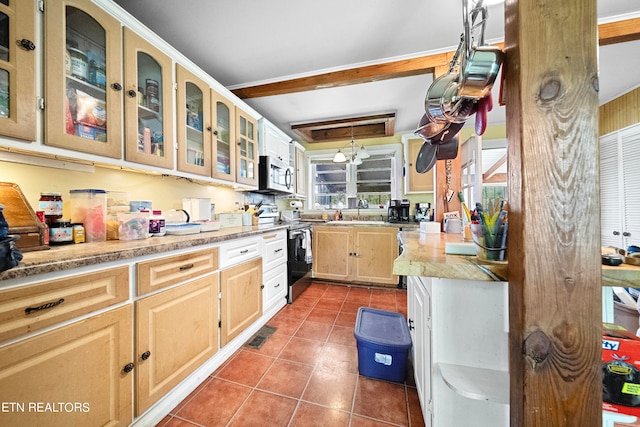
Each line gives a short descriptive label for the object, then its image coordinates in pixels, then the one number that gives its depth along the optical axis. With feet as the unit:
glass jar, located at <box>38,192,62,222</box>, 3.59
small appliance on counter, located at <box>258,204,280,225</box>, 8.52
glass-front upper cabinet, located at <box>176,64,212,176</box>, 5.63
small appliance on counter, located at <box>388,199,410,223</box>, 11.23
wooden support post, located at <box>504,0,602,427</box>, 1.79
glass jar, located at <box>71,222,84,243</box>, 3.81
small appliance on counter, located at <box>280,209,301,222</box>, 11.34
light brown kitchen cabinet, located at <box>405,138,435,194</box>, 11.51
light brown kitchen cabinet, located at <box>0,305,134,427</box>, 2.33
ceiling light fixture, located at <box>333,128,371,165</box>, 10.87
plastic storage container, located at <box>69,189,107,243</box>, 4.01
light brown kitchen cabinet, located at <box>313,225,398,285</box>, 10.13
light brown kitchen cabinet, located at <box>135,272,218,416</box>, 3.48
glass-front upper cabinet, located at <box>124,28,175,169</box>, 4.47
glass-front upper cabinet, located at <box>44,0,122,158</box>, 3.41
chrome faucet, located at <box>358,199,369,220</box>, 13.24
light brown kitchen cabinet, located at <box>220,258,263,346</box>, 5.18
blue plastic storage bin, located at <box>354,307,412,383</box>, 4.55
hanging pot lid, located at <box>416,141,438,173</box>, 5.25
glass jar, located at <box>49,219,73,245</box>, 3.54
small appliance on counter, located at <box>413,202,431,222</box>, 11.50
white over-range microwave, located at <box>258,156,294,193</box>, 9.09
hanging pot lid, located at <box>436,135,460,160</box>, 5.23
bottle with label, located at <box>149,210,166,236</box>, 4.68
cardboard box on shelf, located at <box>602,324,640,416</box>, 2.17
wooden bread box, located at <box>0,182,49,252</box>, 3.03
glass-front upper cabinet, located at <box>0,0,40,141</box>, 2.99
